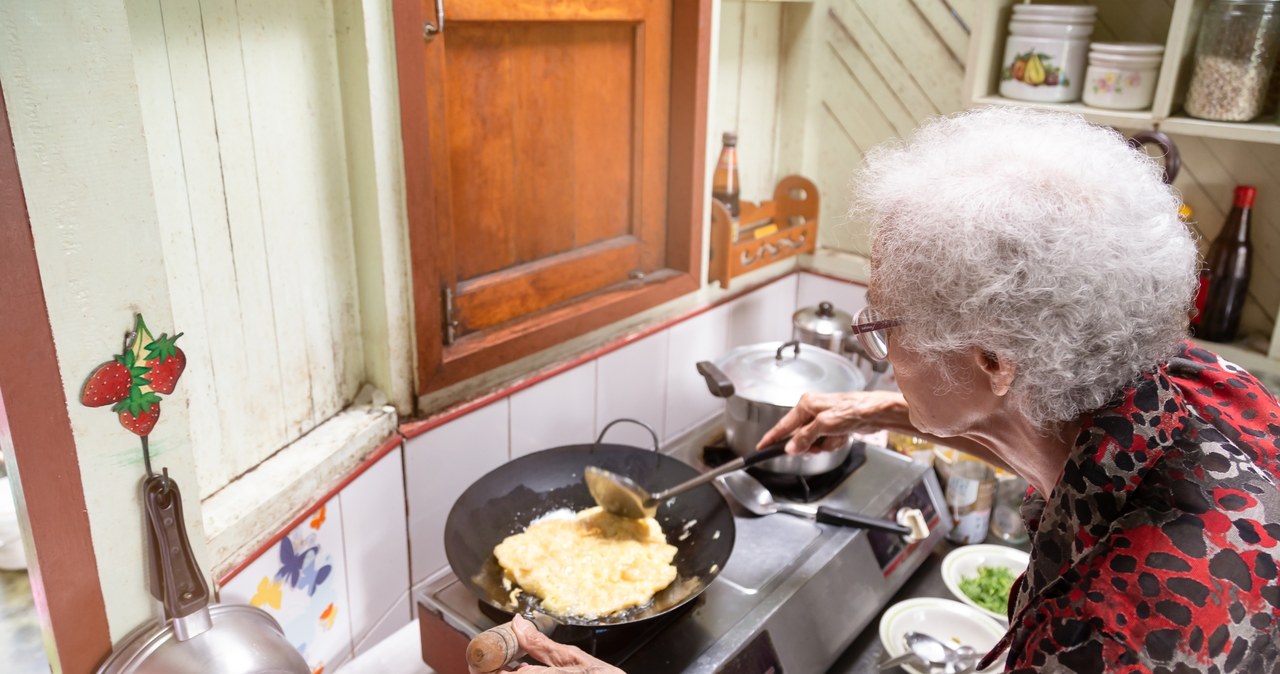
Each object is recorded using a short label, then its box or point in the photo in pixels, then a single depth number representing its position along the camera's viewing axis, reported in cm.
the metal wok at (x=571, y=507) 119
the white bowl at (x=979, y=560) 154
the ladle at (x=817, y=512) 145
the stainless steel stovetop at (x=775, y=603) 118
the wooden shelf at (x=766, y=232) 195
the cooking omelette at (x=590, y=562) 119
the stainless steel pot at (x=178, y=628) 86
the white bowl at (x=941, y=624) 138
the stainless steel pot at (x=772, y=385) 157
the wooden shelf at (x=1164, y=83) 159
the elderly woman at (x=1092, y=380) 76
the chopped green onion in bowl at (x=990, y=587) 146
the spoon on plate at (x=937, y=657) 129
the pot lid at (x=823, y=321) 196
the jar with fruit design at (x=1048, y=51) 175
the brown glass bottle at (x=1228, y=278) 177
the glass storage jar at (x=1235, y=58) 156
